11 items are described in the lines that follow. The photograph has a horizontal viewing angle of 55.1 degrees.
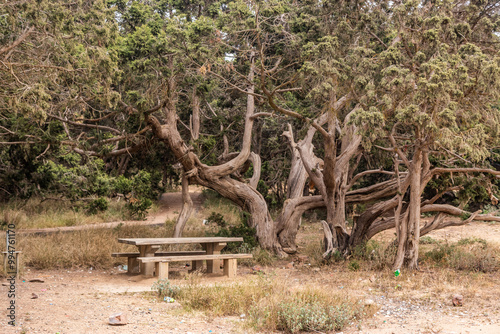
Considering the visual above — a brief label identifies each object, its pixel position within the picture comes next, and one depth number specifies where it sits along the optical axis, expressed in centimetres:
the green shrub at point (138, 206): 1608
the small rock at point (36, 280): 782
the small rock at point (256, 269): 995
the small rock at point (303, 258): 1115
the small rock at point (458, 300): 682
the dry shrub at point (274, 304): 559
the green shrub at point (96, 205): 1378
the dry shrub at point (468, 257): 946
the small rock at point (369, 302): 649
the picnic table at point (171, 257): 840
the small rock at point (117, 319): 541
